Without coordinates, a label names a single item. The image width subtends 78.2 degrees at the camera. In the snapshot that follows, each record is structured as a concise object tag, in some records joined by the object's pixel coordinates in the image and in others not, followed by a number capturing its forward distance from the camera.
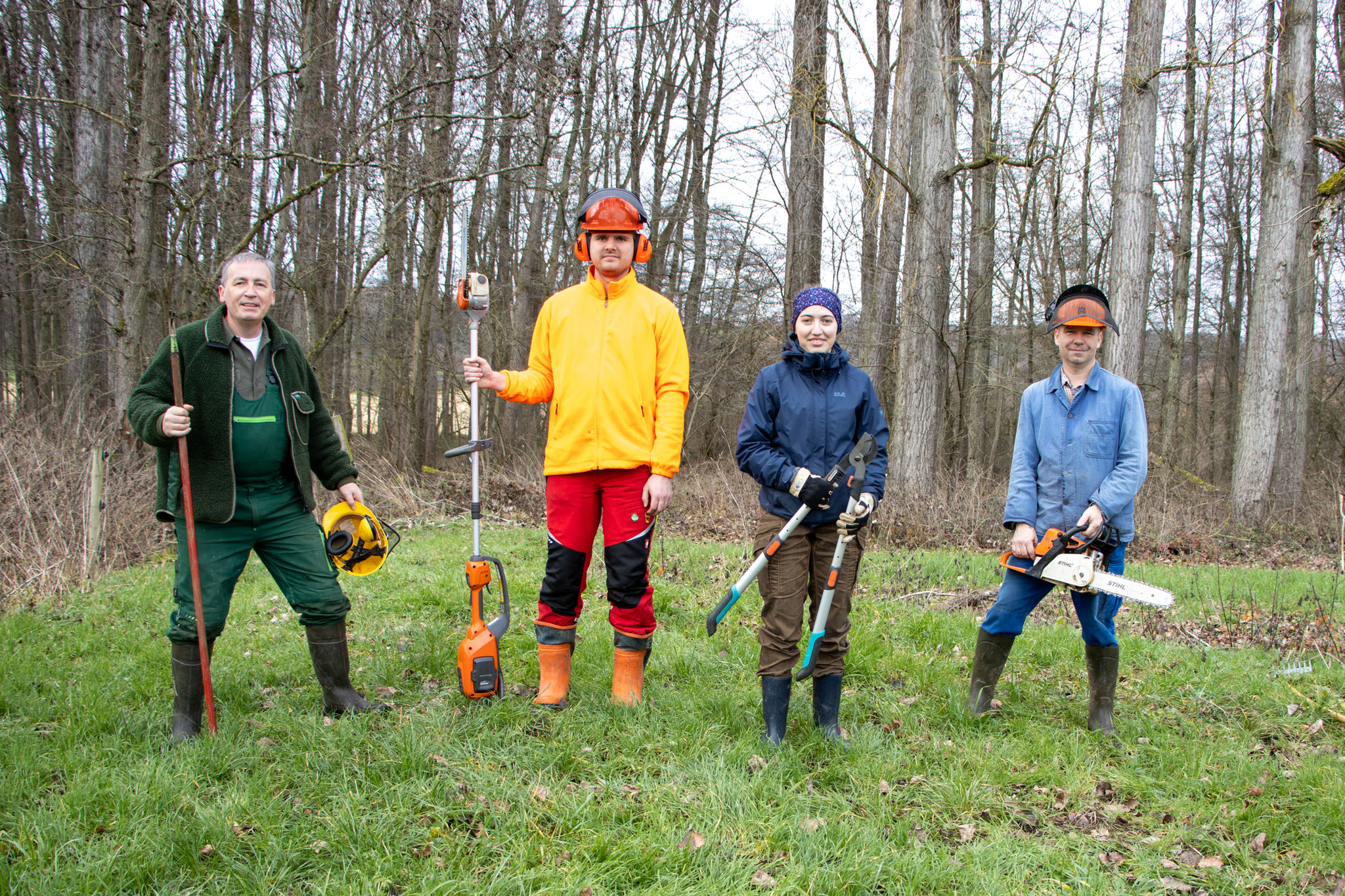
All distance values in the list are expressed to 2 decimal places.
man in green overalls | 3.71
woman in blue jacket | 3.76
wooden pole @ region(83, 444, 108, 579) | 7.38
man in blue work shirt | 3.96
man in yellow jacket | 3.98
